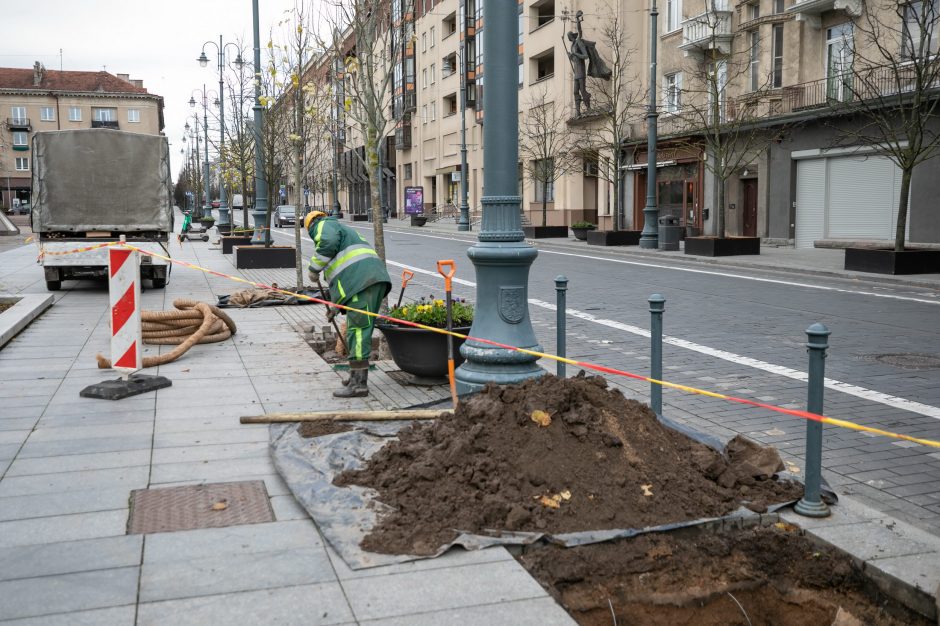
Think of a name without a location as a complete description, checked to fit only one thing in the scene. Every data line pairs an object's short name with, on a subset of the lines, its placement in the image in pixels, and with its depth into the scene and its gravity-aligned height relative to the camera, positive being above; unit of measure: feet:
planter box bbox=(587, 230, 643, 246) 104.37 -2.23
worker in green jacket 25.46 -1.65
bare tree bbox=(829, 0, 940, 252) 63.62 +11.02
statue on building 136.46 +23.93
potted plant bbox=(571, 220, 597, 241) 116.16 -1.40
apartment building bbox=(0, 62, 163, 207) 338.34 +43.56
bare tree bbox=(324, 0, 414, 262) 37.40 +6.77
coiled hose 34.04 -4.07
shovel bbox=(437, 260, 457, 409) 22.79 -3.23
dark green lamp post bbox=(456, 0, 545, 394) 20.97 -0.51
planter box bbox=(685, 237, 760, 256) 83.05 -2.60
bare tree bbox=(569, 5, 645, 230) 125.29 +17.72
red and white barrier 25.13 -2.58
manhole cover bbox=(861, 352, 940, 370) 29.25 -4.76
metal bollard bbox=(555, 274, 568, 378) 24.22 -2.62
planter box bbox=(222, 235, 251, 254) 92.12 -2.33
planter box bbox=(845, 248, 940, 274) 61.21 -3.03
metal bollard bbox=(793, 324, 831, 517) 14.82 -3.64
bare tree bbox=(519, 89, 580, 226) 138.31 +12.51
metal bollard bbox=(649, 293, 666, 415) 19.83 -2.77
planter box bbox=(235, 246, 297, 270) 71.10 -3.00
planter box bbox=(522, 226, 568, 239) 127.95 -1.95
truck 57.62 +1.72
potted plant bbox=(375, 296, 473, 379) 25.81 -3.51
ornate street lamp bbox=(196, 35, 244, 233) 112.47 +11.63
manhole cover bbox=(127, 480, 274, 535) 15.03 -5.04
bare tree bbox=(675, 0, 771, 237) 92.24 +13.75
